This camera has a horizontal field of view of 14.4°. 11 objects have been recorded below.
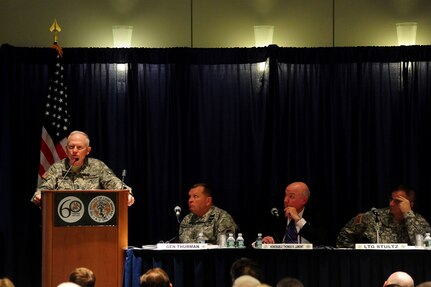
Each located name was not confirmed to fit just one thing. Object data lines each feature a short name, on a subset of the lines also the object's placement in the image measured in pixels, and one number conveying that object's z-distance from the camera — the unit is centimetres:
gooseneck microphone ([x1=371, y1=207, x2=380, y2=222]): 1589
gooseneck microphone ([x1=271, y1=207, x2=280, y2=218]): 1548
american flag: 1813
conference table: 1464
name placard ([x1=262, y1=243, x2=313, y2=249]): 1481
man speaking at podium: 1617
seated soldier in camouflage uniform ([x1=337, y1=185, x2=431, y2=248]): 1661
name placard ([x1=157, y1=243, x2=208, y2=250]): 1474
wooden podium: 1441
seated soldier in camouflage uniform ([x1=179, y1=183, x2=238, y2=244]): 1692
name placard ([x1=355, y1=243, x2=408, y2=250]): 1473
